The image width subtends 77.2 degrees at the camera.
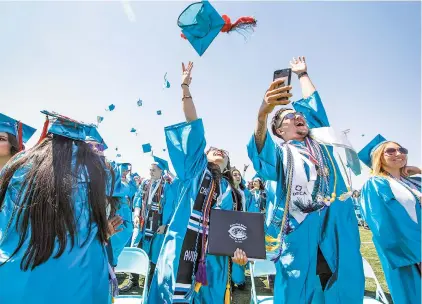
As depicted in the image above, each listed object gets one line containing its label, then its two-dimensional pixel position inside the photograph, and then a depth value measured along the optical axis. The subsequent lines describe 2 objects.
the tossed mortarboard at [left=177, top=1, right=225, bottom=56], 2.18
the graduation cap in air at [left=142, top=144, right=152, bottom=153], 7.47
